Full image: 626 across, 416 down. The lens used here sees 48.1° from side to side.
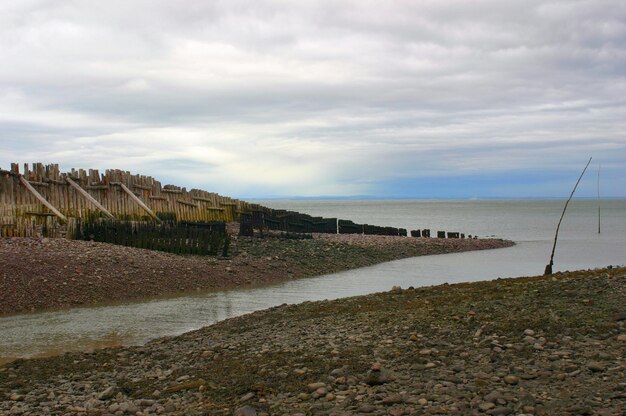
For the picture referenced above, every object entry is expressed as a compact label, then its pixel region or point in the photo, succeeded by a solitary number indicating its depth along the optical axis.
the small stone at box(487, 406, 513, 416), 6.31
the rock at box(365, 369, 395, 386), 7.44
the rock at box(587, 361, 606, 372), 7.26
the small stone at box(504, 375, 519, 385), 7.12
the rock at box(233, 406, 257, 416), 6.86
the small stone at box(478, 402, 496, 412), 6.43
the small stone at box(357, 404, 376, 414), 6.65
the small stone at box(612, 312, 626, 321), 9.27
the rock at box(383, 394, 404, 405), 6.79
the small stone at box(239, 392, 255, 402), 7.37
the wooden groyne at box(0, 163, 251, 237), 22.36
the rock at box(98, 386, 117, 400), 7.91
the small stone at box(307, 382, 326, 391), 7.49
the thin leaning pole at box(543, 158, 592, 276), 17.55
